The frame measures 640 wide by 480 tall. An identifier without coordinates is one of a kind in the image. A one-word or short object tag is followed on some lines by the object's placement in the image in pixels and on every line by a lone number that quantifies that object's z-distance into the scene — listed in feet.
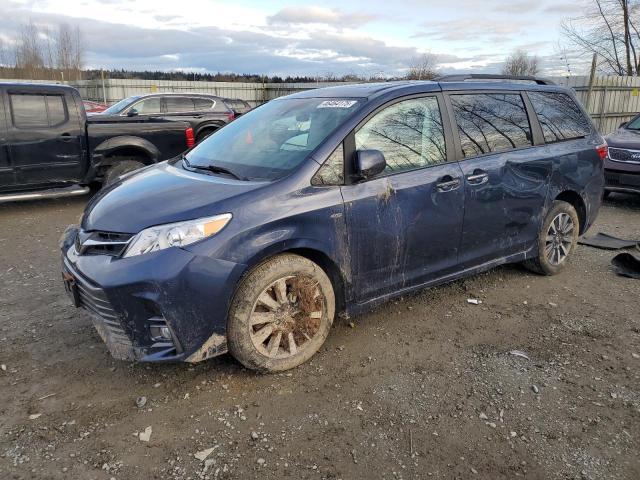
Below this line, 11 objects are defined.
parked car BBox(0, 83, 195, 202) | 23.38
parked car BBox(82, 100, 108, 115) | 48.47
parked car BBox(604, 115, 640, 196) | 25.96
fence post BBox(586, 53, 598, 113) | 47.23
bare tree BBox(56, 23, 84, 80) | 158.06
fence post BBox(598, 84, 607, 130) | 53.36
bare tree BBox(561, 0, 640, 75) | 78.07
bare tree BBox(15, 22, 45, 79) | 157.07
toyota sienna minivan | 9.50
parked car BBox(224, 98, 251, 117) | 49.71
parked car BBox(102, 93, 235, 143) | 38.27
